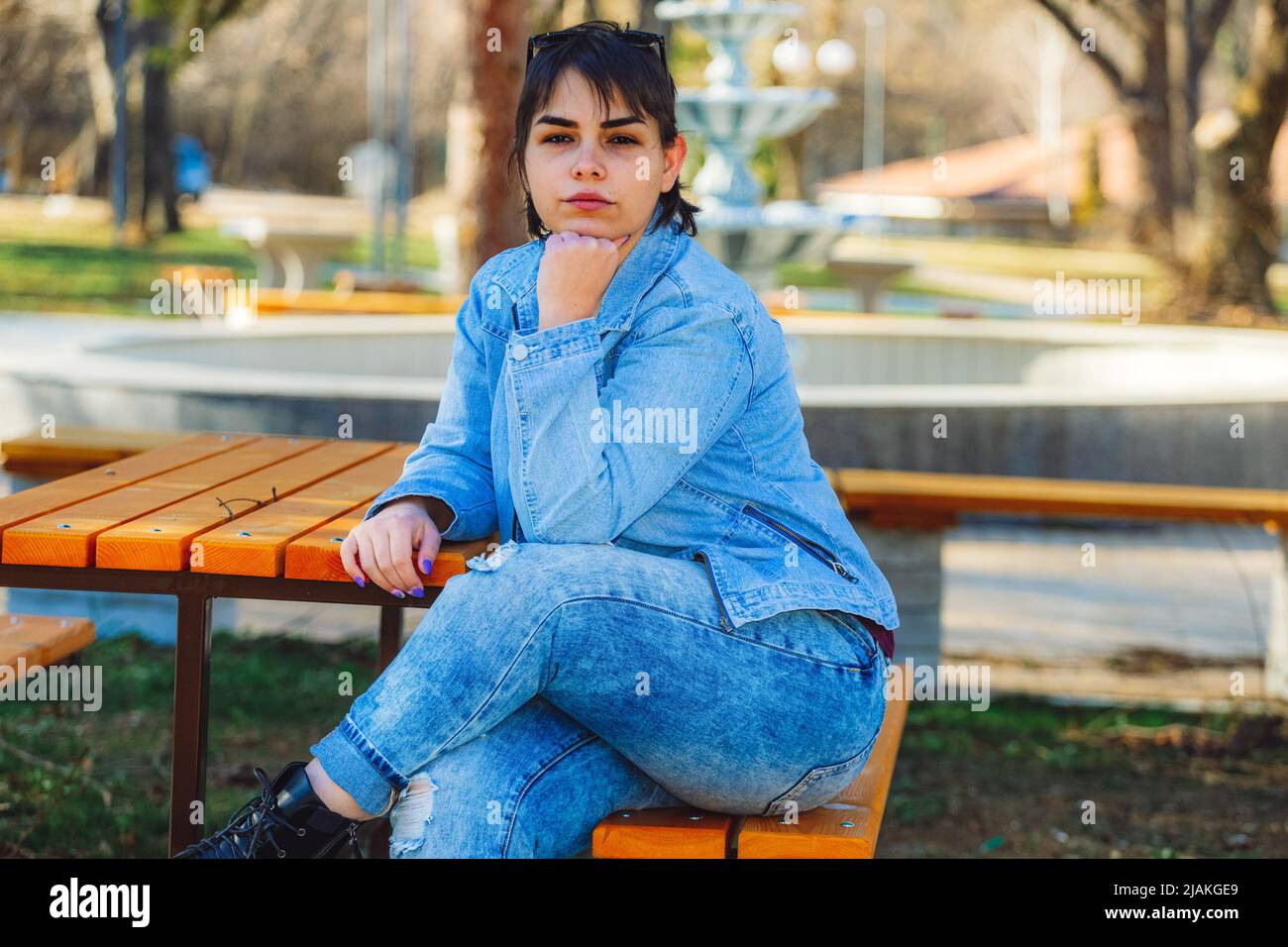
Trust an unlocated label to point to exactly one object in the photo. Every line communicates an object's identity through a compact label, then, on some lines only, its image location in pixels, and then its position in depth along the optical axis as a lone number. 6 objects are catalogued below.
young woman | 2.42
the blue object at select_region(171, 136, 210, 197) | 40.77
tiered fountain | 9.34
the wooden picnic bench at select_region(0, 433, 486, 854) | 2.75
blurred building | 39.34
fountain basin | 5.59
